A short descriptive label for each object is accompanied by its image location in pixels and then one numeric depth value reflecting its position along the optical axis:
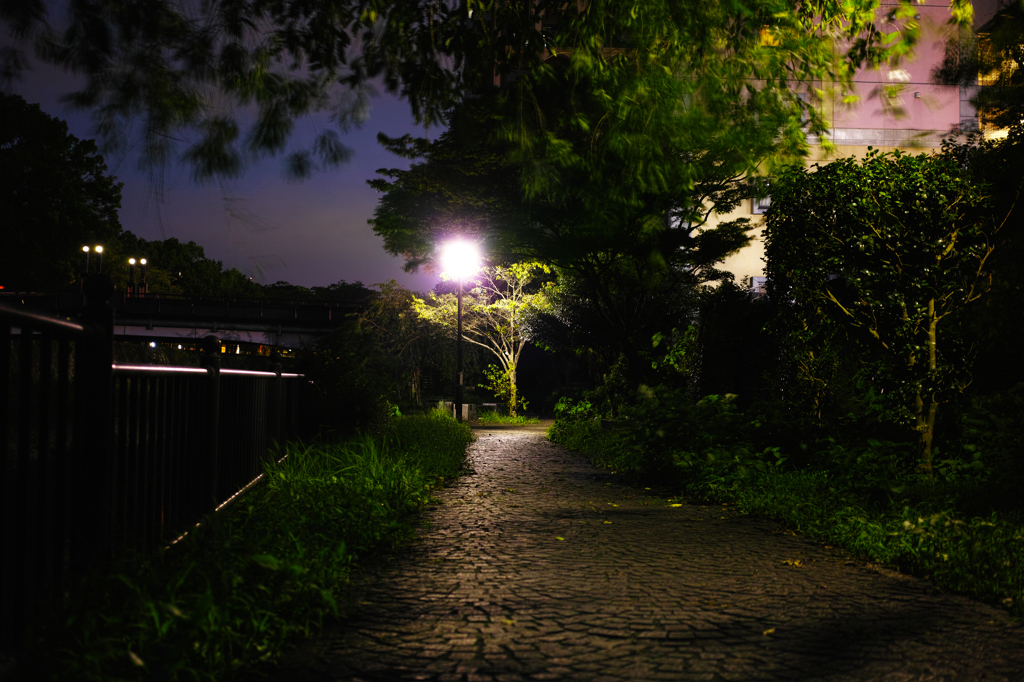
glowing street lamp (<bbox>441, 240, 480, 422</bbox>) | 20.62
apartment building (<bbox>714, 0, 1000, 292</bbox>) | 25.28
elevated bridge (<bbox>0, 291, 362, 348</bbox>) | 52.16
